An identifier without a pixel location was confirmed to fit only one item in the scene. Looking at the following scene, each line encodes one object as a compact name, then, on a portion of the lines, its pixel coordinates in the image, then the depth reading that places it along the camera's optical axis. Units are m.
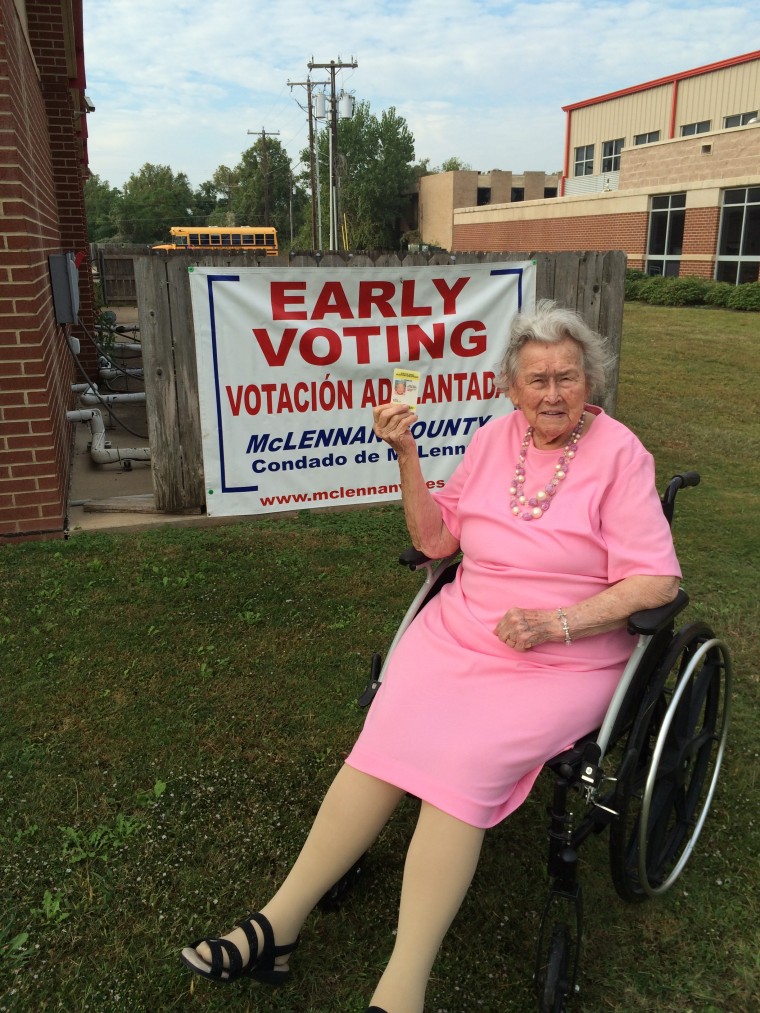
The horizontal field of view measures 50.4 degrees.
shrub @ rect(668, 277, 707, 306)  20.31
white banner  4.54
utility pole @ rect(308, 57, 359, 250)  41.31
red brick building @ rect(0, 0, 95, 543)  4.20
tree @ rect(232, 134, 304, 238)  87.88
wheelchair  1.88
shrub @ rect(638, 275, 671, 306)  20.83
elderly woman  1.88
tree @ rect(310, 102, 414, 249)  71.06
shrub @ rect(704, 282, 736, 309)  19.47
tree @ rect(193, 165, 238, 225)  103.21
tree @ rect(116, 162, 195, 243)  99.81
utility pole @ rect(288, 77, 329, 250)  49.41
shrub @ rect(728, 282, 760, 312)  18.52
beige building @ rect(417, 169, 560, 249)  61.22
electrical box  5.46
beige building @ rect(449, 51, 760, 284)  23.39
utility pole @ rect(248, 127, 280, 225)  72.31
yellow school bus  36.62
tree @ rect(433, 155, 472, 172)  99.64
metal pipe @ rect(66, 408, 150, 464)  6.04
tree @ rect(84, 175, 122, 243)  108.56
